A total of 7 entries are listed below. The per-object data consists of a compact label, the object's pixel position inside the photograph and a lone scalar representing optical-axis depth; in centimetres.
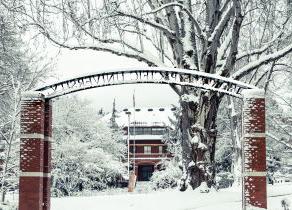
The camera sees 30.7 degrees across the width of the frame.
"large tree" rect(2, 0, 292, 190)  1770
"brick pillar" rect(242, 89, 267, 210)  1381
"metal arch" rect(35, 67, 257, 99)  1441
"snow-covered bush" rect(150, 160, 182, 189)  4791
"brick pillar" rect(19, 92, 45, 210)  1425
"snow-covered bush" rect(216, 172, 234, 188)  4538
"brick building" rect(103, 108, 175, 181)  7925
